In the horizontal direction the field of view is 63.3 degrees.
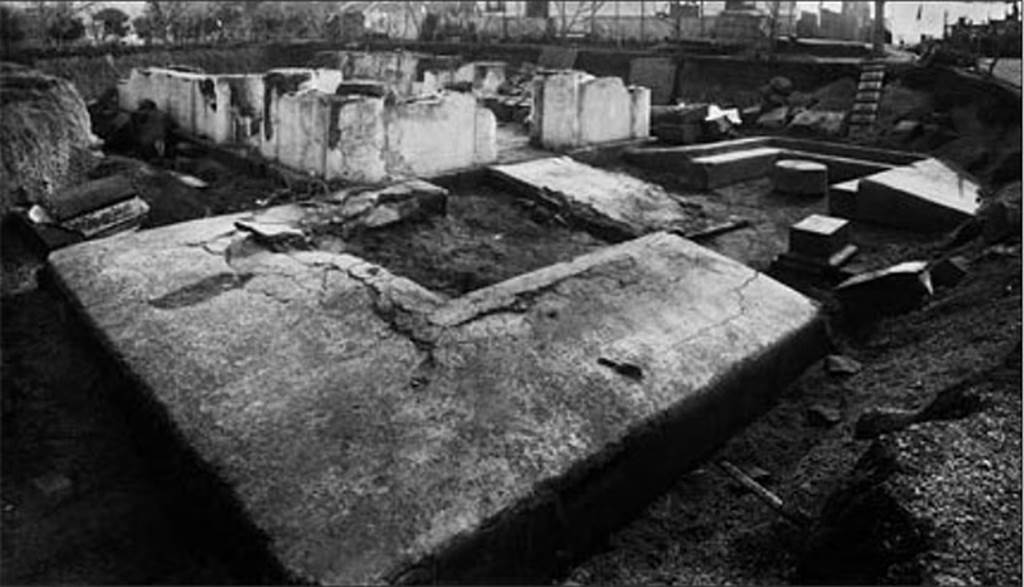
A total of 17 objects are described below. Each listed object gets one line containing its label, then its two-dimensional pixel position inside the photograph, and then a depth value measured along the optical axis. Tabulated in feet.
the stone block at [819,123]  42.50
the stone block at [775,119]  44.65
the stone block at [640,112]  39.93
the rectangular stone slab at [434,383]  12.03
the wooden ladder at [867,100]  42.78
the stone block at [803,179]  34.17
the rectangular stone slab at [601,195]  29.01
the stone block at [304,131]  29.68
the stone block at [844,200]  30.99
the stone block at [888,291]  21.93
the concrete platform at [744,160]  35.68
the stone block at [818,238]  25.14
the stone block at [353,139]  29.22
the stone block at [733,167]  35.37
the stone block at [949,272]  22.54
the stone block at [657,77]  55.21
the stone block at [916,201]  28.96
